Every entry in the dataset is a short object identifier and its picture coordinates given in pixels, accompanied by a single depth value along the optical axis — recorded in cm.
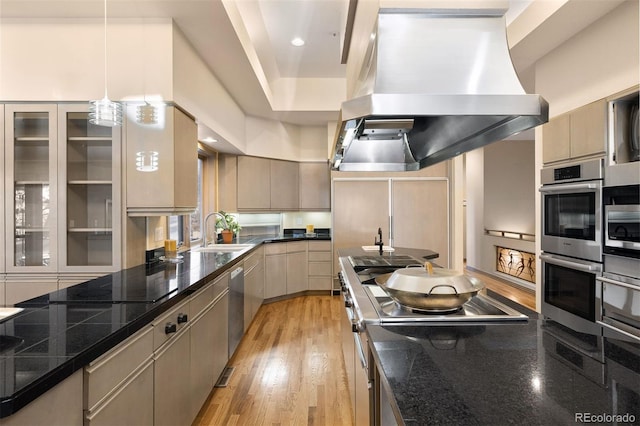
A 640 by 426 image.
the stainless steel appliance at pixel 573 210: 234
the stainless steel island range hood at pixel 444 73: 124
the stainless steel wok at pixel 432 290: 123
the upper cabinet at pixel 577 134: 237
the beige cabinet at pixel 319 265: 525
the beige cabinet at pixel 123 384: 110
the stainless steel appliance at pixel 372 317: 121
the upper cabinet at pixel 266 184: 494
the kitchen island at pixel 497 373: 65
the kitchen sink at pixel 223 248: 364
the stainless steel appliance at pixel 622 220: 206
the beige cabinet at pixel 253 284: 352
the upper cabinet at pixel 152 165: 237
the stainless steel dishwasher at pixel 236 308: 287
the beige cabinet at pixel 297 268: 509
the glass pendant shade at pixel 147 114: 237
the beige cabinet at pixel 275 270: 477
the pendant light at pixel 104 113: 195
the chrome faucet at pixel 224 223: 398
